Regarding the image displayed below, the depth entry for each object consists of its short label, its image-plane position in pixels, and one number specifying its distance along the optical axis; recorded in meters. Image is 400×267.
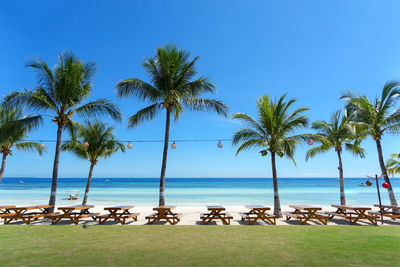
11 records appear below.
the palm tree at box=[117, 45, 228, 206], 10.16
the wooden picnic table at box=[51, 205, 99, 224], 7.87
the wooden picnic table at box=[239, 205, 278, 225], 7.87
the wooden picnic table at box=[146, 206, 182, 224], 8.02
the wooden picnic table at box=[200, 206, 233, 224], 7.91
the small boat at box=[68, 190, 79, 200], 22.17
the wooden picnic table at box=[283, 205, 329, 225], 7.85
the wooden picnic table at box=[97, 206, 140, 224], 8.01
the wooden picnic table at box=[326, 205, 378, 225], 7.83
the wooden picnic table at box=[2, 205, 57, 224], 7.82
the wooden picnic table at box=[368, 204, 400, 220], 8.16
